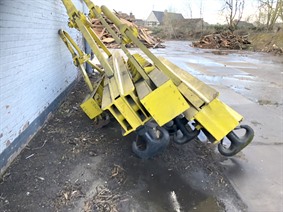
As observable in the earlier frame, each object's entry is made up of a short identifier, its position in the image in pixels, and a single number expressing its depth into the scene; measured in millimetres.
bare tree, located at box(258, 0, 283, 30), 21184
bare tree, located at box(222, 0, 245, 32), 25942
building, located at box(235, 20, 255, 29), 25157
